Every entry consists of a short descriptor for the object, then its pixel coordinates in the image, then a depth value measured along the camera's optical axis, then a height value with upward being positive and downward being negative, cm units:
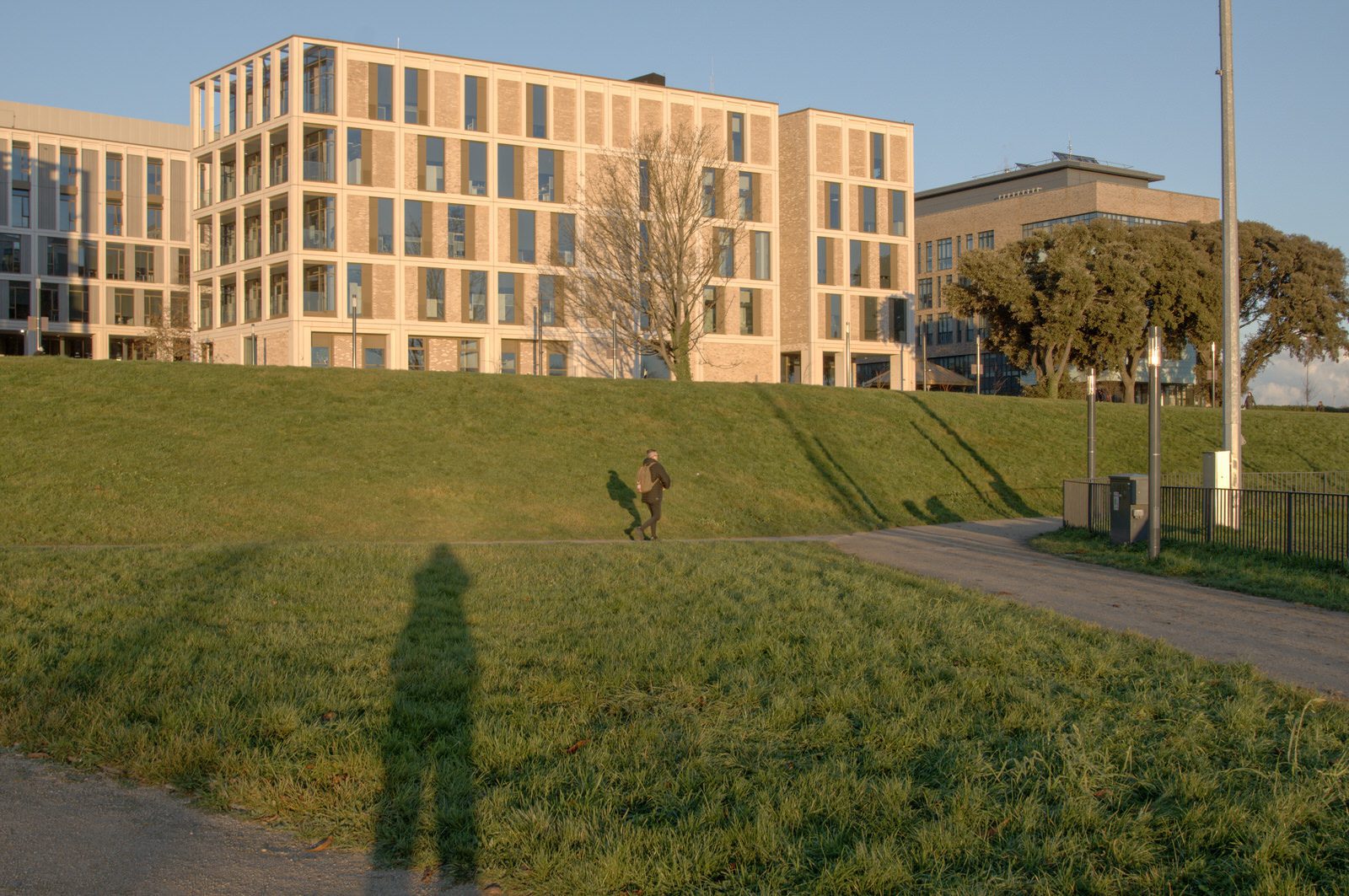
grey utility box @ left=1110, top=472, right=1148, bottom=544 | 1648 -103
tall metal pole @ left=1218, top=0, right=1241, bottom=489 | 1775 +262
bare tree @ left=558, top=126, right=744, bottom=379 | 4153 +794
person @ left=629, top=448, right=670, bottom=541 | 1998 -77
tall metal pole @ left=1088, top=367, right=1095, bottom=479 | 2259 +33
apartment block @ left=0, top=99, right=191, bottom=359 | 6719 +1327
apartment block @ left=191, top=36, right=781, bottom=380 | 4819 +1070
